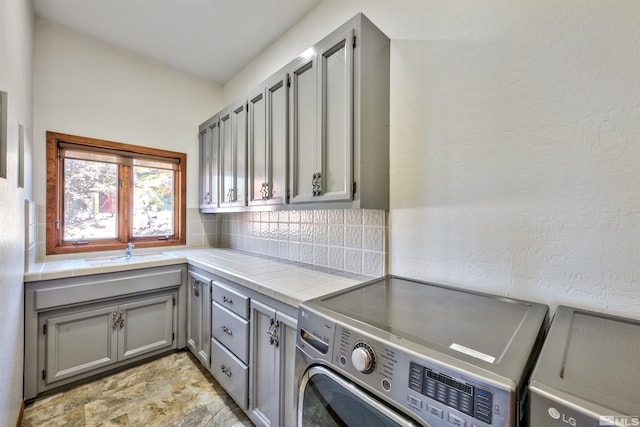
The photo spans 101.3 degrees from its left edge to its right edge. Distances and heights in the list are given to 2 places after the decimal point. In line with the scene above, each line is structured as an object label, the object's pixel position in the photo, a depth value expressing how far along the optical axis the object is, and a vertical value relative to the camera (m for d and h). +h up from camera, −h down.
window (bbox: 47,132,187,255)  2.16 +0.19
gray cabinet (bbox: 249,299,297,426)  1.29 -0.79
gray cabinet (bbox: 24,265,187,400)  1.72 -0.80
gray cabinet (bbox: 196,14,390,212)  1.32 +0.51
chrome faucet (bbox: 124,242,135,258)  2.37 -0.31
